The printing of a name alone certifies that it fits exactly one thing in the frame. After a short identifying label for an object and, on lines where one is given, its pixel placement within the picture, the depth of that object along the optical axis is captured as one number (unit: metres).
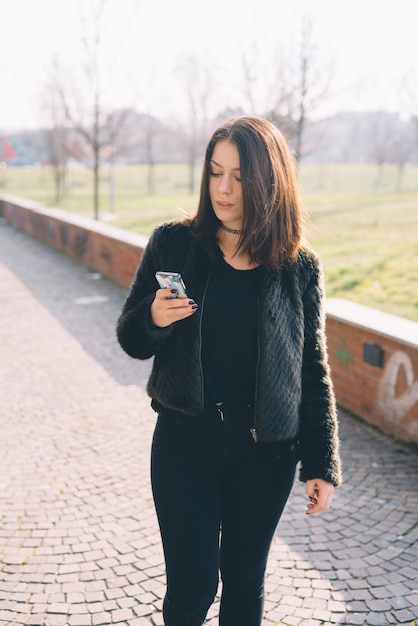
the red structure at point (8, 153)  28.98
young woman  2.08
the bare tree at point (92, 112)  17.08
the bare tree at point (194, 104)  29.27
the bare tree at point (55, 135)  28.67
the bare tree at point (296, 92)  17.48
